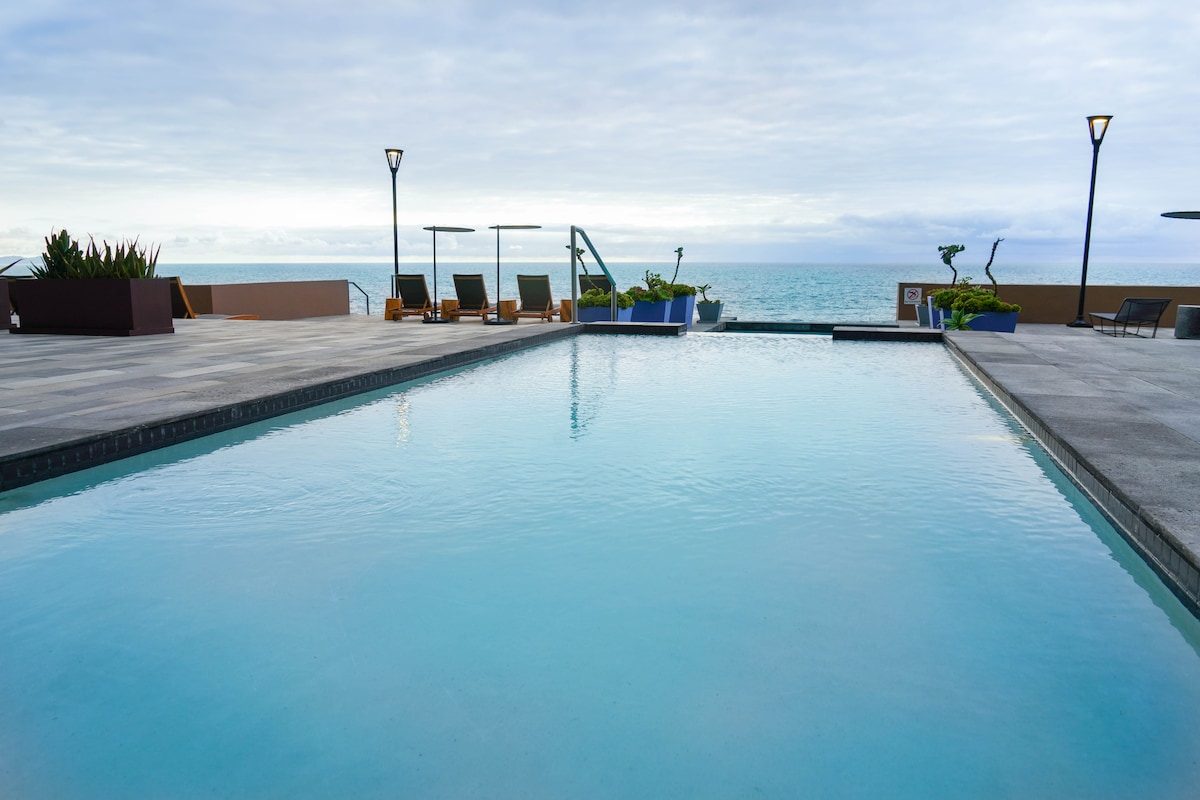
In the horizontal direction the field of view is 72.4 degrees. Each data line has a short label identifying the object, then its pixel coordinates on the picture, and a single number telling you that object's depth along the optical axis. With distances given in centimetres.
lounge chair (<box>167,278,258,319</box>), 1384
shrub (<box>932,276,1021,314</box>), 1273
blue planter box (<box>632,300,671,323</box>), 1466
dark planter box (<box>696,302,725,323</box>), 1680
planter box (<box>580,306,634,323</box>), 1455
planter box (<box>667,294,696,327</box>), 1530
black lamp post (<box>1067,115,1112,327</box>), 1343
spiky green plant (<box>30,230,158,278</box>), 1084
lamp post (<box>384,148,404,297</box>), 1533
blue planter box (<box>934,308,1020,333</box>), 1271
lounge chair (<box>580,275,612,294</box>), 1596
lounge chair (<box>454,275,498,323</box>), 1506
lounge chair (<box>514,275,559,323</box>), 1460
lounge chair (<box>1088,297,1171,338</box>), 1218
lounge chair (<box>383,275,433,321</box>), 1565
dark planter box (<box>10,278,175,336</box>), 1065
